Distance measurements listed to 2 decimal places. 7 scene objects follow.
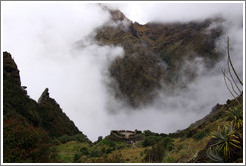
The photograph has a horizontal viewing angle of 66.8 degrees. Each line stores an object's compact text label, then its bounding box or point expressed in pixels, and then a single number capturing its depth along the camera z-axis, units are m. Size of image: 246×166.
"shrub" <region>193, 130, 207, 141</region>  15.50
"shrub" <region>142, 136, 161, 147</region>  17.99
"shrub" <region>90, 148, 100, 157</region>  14.02
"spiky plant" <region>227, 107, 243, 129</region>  6.78
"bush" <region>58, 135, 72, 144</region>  22.10
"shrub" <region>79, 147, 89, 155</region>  14.55
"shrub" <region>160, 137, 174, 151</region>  13.57
